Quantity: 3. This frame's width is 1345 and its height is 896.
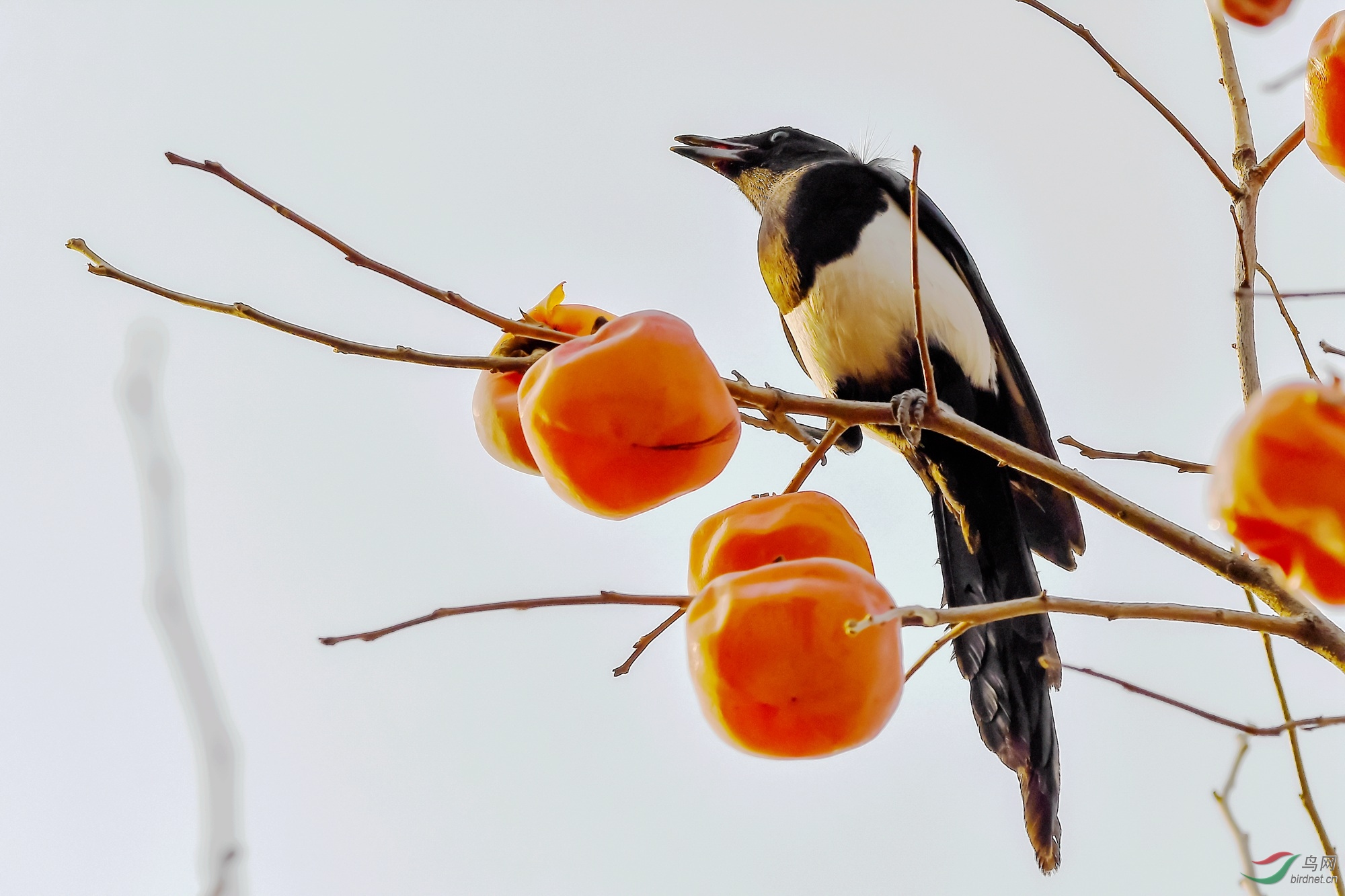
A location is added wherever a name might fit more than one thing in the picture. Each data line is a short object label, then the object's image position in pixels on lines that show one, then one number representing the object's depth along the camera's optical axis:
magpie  6.57
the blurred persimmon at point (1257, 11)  6.37
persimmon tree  6.22
